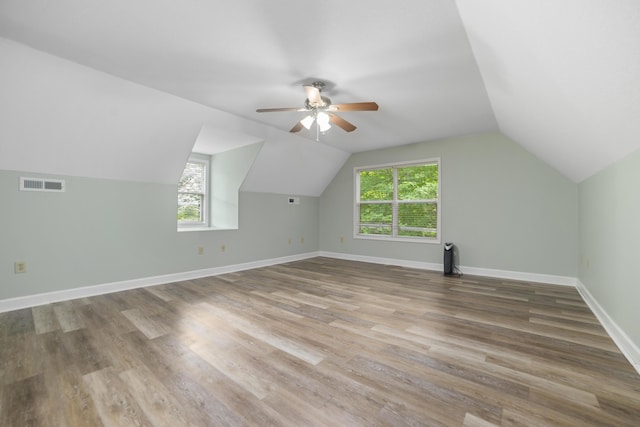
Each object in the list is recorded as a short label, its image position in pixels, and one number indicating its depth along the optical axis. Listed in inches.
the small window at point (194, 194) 205.2
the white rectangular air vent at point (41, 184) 120.6
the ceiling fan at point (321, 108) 110.8
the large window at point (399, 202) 207.3
